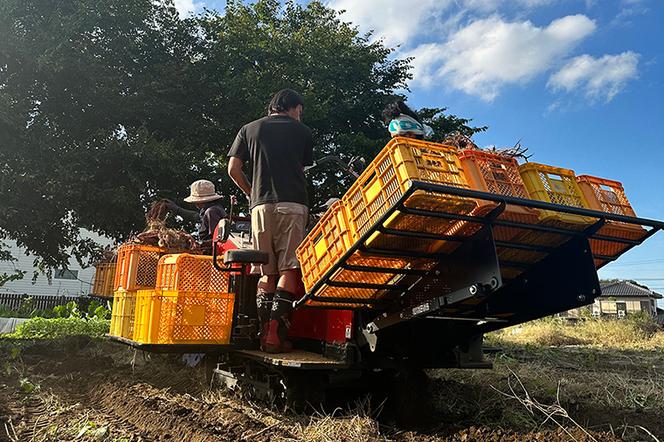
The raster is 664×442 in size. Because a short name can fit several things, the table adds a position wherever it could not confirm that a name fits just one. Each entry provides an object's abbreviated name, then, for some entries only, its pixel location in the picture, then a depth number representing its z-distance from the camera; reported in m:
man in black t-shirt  3.93
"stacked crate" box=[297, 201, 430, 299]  3.12
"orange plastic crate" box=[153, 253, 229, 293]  4.07
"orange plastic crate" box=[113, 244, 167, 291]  4.90
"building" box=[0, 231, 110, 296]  29.91
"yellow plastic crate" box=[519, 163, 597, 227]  3.05
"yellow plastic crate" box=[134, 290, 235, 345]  3.95
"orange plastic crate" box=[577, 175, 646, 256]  3.25
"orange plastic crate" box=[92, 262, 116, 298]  7.48
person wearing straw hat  5.56
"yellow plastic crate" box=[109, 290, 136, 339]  4.69
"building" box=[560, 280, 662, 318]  44.86
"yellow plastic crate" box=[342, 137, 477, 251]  2.67
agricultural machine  2.82
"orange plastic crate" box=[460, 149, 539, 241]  2.87
